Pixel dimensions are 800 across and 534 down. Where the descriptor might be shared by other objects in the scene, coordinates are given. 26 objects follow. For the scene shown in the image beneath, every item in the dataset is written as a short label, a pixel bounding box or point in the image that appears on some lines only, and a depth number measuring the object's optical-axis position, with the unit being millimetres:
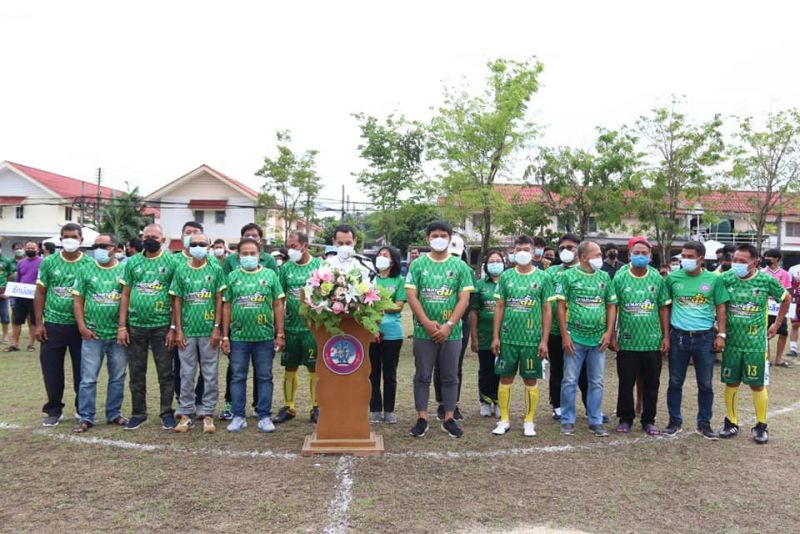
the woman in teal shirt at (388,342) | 6566
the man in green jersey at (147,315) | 6043
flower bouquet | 5406
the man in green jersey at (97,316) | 6113
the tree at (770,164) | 22578
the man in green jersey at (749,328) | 5988
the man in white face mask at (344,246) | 6426
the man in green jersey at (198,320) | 6055
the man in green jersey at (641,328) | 6160
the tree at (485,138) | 14992
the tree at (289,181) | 29594
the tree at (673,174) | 17609
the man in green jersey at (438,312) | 5930
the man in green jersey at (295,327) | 6543
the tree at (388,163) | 26823
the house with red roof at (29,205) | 37844
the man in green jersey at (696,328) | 6062
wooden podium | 5582
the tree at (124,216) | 31172
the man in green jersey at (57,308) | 6152
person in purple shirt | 11508
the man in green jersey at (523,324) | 6086
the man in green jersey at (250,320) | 6012
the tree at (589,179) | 17703
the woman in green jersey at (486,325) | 6852
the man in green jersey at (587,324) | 6133
